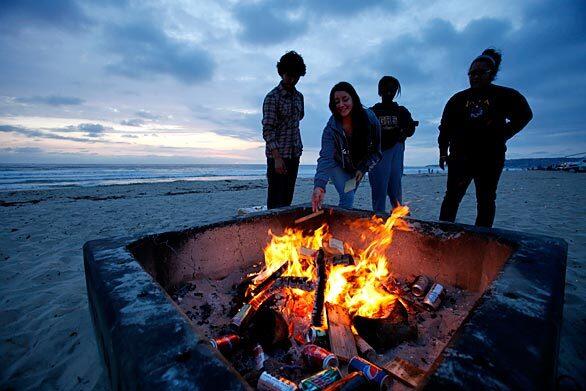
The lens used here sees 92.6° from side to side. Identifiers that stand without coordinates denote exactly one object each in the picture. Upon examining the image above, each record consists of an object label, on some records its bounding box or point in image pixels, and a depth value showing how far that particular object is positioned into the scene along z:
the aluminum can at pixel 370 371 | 1.36
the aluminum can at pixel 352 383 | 1.20
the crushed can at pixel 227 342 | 1.75
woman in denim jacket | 3.42
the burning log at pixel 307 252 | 2.93
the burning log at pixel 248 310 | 2.04
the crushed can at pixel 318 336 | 1.92
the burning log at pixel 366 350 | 1.87
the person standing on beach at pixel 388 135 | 4.36
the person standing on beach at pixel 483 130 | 3.29
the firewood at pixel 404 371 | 1.57
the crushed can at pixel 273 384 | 1.27
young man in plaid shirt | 4.05
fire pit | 0.89
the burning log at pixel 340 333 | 1.81
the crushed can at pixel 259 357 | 1.74
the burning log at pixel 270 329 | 1.96
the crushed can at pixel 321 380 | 1.24
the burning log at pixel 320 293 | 2.14
